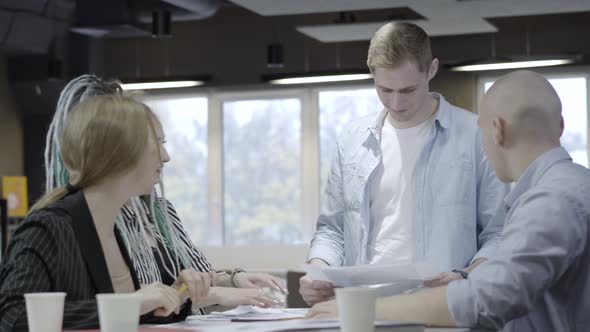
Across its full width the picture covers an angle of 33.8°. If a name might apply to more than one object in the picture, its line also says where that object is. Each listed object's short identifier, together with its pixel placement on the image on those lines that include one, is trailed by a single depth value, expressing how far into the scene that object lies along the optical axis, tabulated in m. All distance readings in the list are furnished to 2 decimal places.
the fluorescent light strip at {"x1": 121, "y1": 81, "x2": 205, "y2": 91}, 10.37
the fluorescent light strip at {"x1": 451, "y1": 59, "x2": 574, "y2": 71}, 9.14
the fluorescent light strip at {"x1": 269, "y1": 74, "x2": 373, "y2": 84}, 9.95
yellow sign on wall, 11.20
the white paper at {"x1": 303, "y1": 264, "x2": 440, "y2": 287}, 2.52
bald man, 2.10
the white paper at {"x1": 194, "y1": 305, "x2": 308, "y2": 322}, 2.61
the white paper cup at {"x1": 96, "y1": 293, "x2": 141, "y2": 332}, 1.88
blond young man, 3.18
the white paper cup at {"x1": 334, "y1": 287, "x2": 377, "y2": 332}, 1.93
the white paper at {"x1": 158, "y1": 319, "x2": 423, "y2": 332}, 2.08
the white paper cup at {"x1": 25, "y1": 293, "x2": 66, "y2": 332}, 1.93
